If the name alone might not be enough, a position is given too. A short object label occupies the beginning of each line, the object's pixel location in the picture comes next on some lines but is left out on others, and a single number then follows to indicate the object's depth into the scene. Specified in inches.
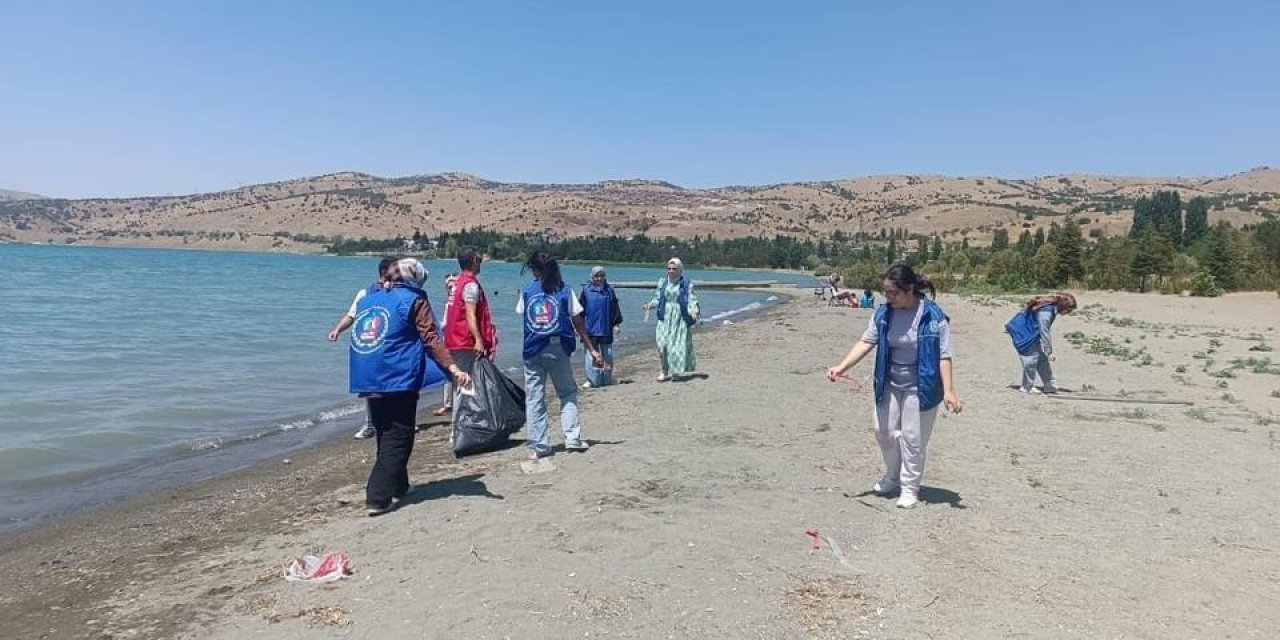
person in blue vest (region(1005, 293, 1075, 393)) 469.1
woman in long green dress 500.4
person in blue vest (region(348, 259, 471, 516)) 230.8
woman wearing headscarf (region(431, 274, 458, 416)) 335.9
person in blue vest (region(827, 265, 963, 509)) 239.5
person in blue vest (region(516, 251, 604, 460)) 297.0
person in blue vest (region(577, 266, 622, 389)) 456.8
